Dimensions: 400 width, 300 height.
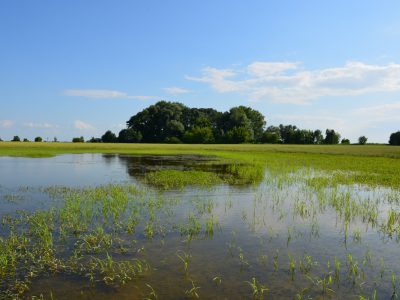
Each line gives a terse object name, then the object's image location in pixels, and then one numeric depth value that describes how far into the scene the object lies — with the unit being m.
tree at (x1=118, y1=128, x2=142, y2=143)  127.62
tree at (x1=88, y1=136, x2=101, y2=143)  129.81
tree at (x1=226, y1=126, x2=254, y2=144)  125.56
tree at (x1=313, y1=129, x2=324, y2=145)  135.11
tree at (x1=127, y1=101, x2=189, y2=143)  131.65
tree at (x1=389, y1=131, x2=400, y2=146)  109.08
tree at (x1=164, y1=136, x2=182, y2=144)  122.06
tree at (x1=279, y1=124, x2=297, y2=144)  137.00
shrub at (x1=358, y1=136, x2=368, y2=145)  125.65
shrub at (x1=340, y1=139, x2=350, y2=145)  127.79
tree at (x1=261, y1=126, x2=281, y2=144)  134.50
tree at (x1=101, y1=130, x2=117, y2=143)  135.18
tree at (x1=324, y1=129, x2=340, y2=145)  135.25
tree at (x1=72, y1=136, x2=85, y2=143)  120.73
